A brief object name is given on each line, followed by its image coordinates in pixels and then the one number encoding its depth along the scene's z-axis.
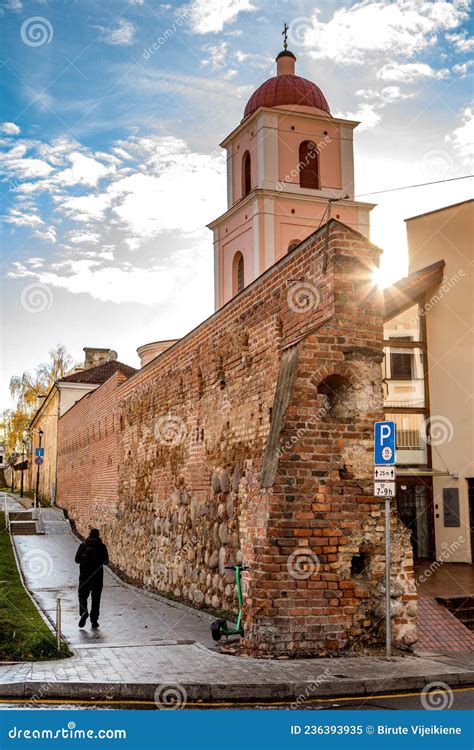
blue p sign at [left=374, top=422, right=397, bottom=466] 9.07
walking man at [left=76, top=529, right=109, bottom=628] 12.01
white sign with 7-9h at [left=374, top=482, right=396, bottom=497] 9.07
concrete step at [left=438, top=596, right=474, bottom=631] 11.13
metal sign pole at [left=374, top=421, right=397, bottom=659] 9.03
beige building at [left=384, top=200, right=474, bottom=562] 18.58
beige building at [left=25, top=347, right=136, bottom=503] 44.81
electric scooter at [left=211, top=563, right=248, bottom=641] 9.77
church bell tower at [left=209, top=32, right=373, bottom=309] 30.78
